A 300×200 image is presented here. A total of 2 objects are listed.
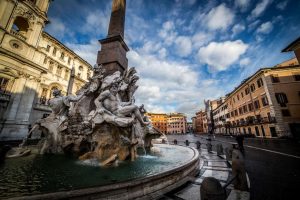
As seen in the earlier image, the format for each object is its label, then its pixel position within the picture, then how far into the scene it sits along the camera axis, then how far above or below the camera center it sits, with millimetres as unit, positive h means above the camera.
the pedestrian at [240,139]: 7850 -200
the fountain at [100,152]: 2430 -655
